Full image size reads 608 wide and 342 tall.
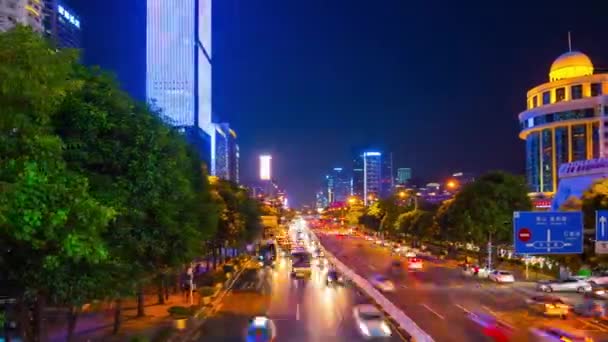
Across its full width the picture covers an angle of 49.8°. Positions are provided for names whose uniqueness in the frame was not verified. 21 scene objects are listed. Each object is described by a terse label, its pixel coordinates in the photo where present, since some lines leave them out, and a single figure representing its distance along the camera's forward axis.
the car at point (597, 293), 40.94
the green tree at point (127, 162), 13.45
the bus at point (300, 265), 54.28
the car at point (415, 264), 61.22
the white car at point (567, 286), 43.28
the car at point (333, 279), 48.34
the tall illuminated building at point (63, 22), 124.75
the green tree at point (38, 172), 8.59
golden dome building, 116.50
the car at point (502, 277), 49.66
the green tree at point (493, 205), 57.88
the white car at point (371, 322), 25.88
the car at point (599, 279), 44.15
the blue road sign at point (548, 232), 25.00
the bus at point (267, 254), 71.81
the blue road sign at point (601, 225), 23.38
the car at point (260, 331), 24.20
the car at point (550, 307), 31.66
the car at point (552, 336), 24.76
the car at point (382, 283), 44.70
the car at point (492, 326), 26.10
